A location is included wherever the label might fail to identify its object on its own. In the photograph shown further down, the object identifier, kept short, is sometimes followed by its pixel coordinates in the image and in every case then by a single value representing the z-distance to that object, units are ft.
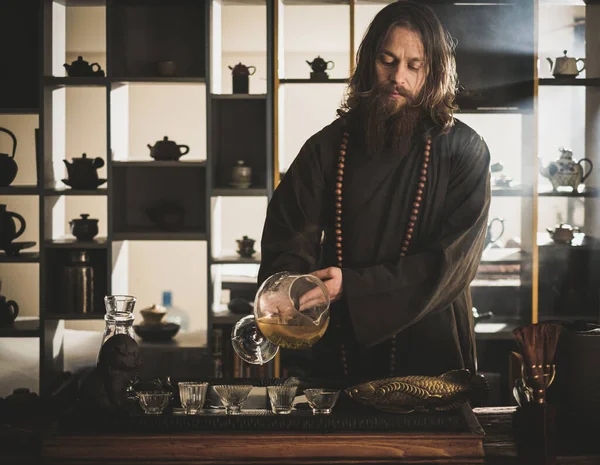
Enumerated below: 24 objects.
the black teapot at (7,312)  14.11
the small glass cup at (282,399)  5.22
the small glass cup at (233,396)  5.29
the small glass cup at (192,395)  5.24
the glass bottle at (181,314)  19.53
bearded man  6.79
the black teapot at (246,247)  14.12
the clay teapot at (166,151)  14.15
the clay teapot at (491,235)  14.30
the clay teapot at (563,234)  14.25
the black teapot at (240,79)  14.21
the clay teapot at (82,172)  14.01
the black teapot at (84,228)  14.20
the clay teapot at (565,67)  14.08
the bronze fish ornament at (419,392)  5.27
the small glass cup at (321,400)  5.18
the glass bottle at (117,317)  5.47
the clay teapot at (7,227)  13.93
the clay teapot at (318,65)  14.16
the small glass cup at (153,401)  5.19
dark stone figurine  5.25
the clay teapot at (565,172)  14.10
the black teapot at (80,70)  14.19
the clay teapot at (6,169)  14.12
